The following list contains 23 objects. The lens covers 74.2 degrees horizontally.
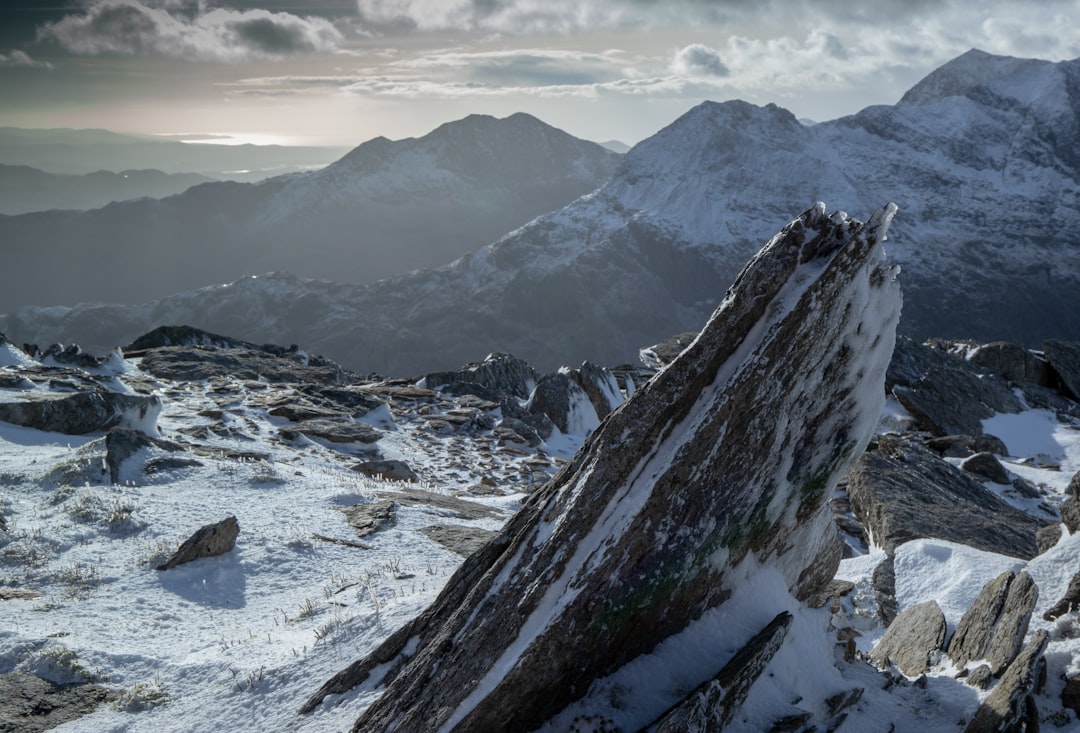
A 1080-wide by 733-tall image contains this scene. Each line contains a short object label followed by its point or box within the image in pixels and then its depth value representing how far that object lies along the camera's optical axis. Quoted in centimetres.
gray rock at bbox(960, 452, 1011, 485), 2386
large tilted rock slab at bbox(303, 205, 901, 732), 597
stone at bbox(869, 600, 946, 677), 863
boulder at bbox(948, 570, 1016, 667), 785
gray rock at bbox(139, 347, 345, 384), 3045
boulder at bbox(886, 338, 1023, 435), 3500
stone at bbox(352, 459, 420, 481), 1981
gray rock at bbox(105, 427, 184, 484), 1487
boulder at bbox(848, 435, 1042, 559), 1441
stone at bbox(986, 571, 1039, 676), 727
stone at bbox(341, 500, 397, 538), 1323
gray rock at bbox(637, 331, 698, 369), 5569
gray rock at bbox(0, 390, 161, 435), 1808
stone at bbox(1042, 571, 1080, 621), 775
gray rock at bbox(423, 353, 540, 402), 3478
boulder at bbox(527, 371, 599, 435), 2998
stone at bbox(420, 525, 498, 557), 1227
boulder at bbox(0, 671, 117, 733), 721
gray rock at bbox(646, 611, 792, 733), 546
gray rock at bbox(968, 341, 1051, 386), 4519
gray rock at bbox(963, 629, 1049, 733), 618
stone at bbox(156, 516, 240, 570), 1130
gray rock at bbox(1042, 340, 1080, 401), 4356
